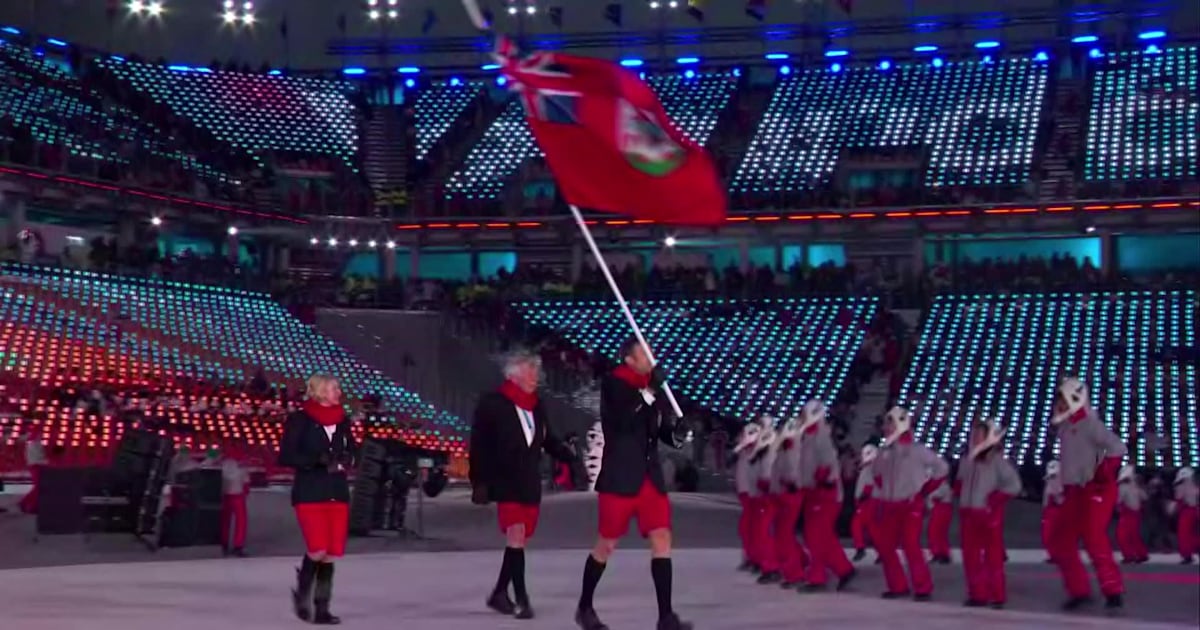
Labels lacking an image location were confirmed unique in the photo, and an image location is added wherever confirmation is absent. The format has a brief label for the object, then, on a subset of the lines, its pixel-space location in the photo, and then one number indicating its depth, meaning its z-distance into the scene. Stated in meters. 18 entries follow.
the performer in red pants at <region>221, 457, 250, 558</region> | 21.52
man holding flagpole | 11.58
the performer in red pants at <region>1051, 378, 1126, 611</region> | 13.83
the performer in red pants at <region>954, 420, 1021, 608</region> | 14.38
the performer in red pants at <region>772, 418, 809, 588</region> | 16.45
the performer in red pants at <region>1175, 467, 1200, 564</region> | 22.62
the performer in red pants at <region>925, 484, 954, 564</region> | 20.06
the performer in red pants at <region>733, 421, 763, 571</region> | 18.75
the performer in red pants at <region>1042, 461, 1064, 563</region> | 14.80
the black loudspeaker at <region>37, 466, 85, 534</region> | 21.72
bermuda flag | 15.12
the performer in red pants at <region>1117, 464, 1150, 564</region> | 22.14
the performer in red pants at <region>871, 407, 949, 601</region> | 15.16
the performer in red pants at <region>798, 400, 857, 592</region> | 15.92
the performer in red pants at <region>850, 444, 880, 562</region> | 20.06
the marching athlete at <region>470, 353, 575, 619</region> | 12.54
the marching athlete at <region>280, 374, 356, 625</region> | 12.28
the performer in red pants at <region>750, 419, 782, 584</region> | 17.12
